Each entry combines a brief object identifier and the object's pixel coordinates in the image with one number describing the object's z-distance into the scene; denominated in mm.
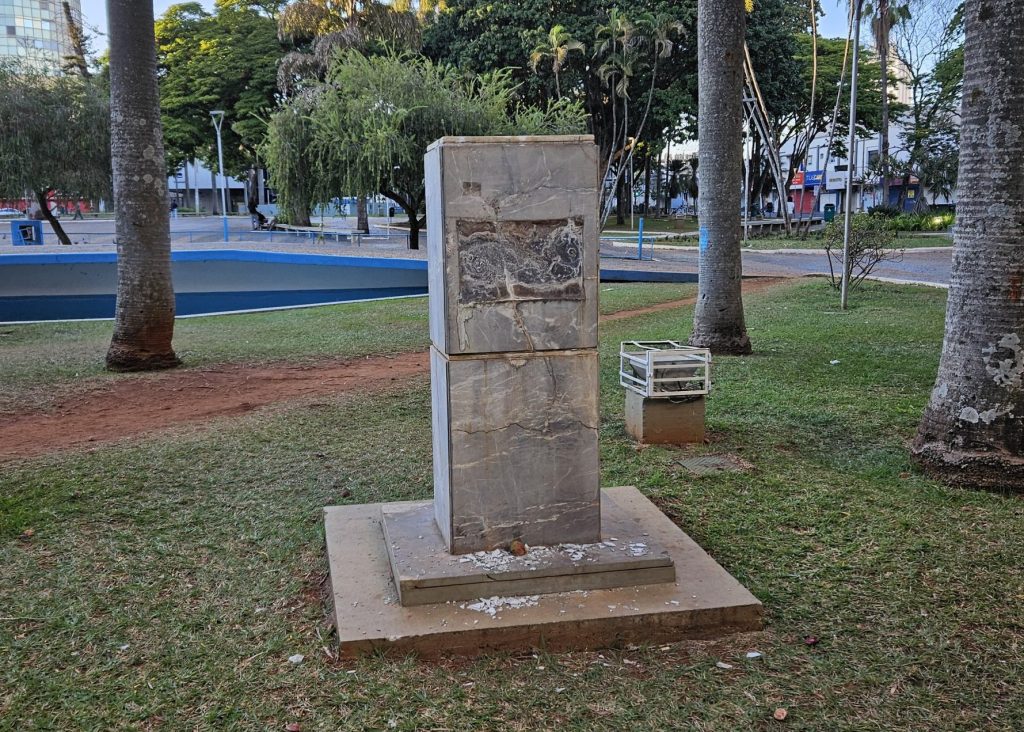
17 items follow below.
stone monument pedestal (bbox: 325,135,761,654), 3695
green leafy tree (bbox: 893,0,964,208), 40969
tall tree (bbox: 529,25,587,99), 32250
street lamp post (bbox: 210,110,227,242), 37650
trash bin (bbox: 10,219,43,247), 28656
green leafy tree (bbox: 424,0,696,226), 33125
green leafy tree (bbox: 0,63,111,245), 26328
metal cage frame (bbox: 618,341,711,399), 6301
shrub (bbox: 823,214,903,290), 16047
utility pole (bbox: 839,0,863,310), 14305
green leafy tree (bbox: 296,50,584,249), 25297
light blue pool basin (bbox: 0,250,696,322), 24094
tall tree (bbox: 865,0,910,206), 35969
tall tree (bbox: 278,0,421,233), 32156
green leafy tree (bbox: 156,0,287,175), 38594
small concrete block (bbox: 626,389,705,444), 6477
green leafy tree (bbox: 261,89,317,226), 26141
